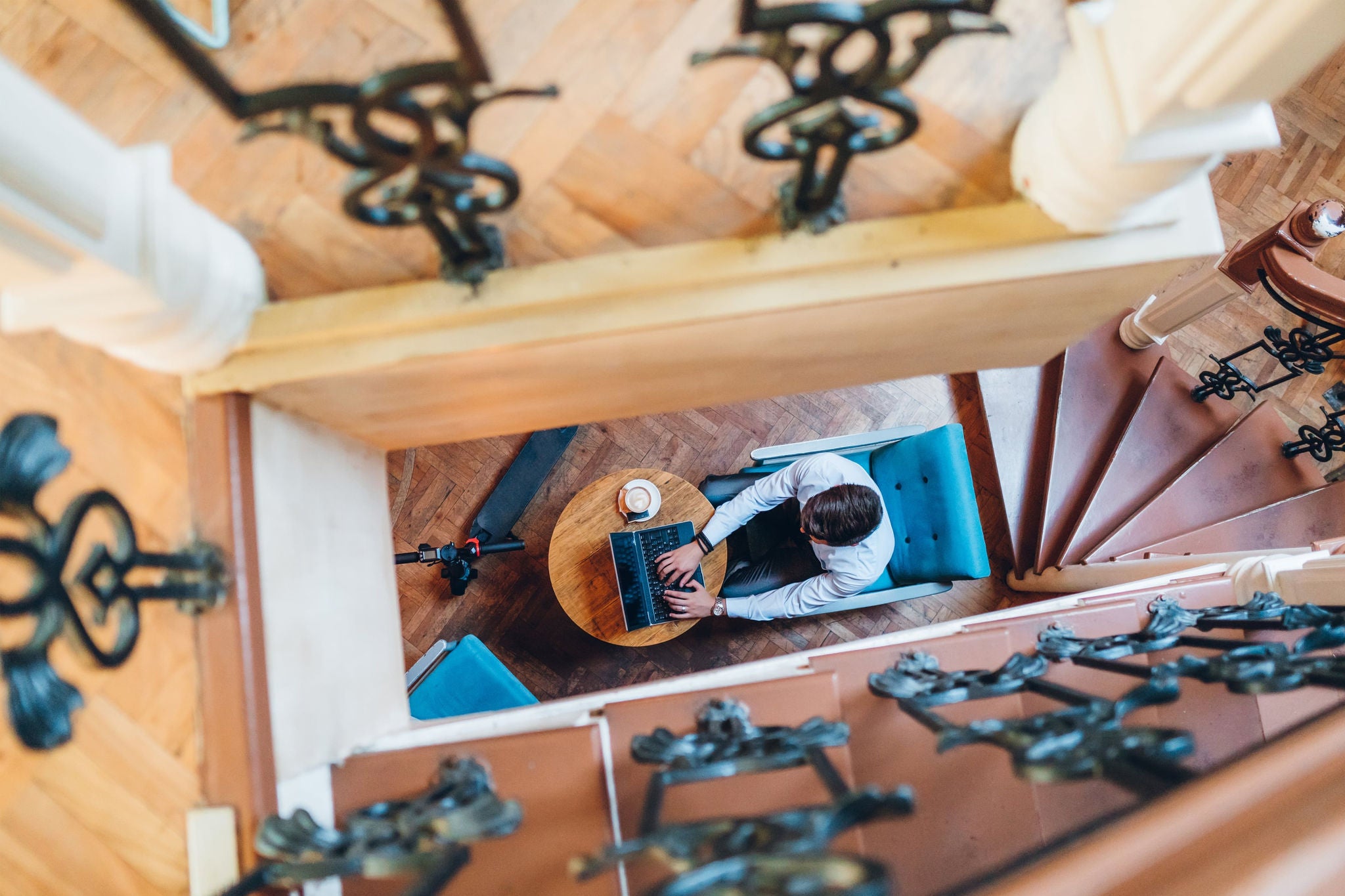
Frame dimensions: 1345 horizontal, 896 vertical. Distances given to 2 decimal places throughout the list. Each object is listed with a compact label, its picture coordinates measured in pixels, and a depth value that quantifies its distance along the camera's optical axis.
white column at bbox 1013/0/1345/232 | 0.75
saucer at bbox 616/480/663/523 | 2.82
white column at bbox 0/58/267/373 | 0.79
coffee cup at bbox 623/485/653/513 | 2.78
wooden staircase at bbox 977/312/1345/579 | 3.16
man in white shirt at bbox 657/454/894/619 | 2.46
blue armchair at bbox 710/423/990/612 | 2.56
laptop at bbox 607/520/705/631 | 2.74
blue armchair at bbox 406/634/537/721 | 2.67
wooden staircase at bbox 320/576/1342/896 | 1.26
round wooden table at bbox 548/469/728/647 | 2.81
